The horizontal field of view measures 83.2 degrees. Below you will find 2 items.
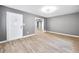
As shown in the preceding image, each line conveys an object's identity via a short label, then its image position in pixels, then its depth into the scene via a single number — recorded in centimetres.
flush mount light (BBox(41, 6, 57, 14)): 233
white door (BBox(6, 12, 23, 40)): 221
